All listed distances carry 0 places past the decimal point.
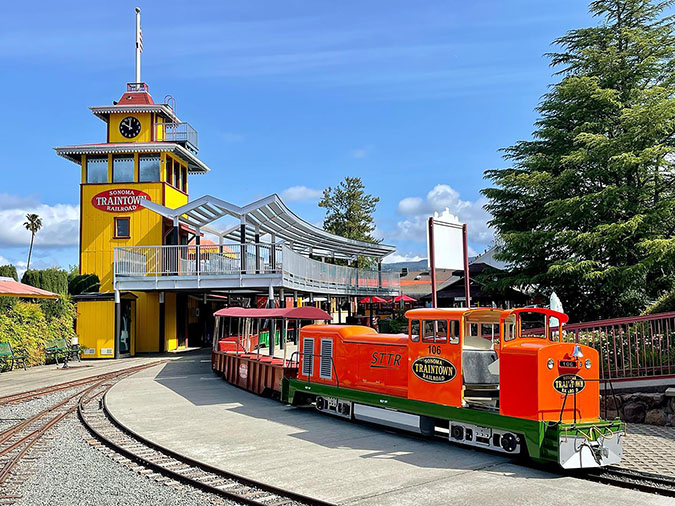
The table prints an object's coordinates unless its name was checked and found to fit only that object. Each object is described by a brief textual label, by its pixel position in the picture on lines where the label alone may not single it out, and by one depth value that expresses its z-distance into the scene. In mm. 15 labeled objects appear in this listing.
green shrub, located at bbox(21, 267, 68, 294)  30756
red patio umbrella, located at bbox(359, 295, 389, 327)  34862
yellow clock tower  32500
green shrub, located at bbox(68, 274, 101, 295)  31922
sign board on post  16200
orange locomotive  9297
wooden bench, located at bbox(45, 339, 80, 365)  26125
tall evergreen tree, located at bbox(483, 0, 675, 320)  17641
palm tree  75594
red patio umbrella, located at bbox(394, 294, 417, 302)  36062
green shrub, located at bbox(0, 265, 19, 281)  34109
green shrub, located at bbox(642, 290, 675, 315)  16453
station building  27547
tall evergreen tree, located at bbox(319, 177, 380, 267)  60000
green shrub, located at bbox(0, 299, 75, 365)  24984
